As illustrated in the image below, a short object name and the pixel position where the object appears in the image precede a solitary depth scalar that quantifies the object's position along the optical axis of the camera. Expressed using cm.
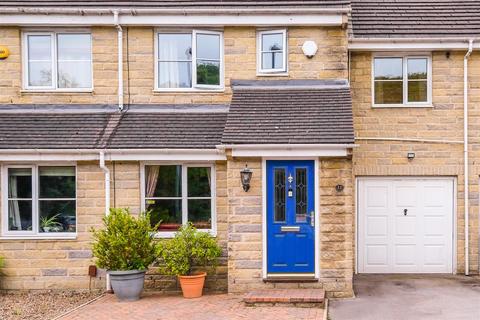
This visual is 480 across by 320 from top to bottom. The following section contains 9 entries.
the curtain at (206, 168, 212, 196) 1277
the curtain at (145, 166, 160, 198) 1278
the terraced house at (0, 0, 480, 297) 1164
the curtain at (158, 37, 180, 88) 1334
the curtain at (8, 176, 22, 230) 1286
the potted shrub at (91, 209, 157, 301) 1131
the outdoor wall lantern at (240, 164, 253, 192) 1152
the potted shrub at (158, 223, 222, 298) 1160
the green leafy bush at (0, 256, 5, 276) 1249
